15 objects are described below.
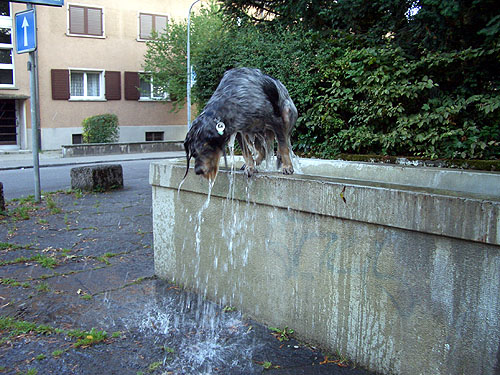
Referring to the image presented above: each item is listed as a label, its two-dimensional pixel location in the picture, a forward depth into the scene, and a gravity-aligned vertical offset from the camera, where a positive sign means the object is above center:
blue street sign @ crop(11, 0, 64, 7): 6.83 +2.08
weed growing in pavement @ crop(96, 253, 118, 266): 4.82 -1.28
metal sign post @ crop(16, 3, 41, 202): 7.41 +1.57
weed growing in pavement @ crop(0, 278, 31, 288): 4.10 -1.31
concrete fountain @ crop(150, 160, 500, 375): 2.33 -0.74
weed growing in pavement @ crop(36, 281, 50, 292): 4.02 -1.32
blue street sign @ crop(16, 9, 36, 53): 7.40 +1.77
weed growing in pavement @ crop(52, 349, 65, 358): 2.96 -1.40
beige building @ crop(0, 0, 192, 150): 20.91 +3.21
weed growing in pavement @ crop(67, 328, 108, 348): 3.12 -1.38
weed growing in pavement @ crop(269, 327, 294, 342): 3.24 -1.38
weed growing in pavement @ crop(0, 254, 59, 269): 4.66 -1.27
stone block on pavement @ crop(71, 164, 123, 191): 8.76 -0.74
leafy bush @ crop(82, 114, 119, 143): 20.69 +0.49
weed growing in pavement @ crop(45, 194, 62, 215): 7.13 -1.10
